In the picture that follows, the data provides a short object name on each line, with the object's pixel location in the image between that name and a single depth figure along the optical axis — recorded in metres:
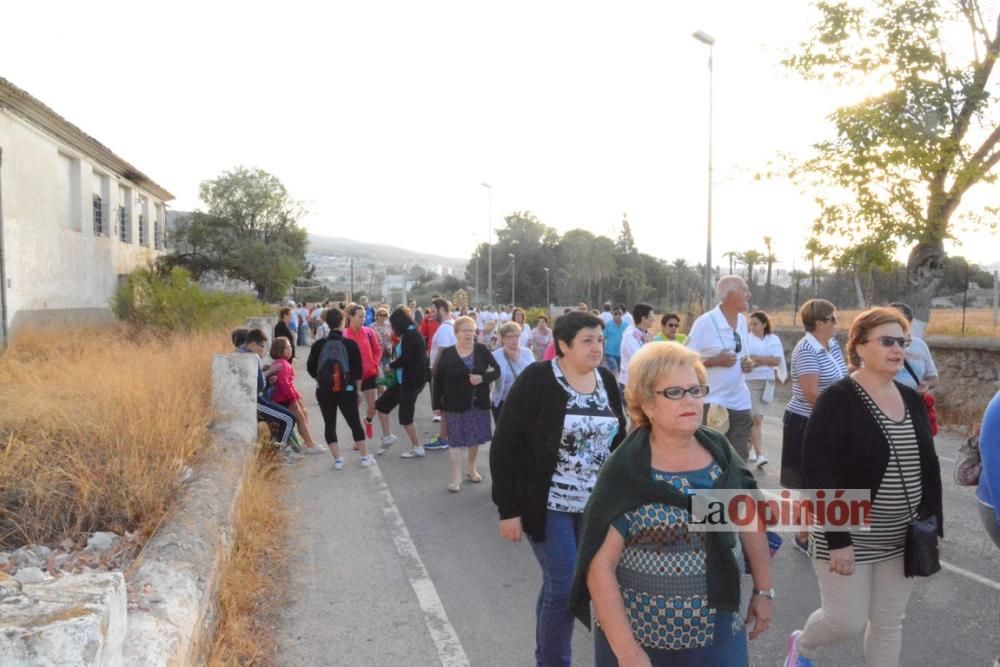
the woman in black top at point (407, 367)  9.99
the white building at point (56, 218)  18.14
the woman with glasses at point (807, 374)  5.51
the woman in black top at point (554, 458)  3.75
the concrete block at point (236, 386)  8.94
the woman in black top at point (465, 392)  8.27
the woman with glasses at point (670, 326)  8.91
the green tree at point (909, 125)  12.66
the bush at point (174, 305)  19.86
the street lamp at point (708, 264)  18.69
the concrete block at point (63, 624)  2.25
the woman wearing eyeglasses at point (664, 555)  2.61
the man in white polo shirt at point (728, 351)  6.41
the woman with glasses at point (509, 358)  8.38
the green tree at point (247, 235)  42.09
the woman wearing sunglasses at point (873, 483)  3.46
